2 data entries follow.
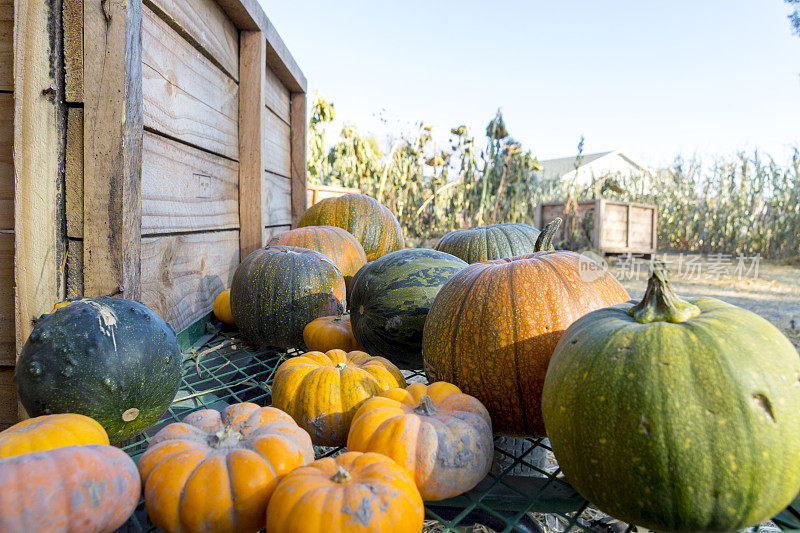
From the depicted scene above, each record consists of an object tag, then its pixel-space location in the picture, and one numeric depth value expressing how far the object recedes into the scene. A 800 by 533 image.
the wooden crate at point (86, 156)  1.35
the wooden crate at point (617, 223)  9.14
